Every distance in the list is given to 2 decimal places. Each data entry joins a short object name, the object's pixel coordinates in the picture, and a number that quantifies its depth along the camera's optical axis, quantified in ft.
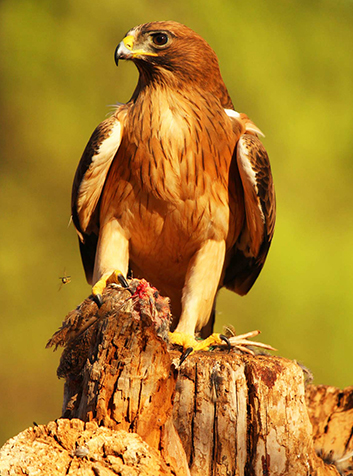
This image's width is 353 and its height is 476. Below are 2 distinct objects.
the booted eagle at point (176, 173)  32.89
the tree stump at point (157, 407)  32.16
